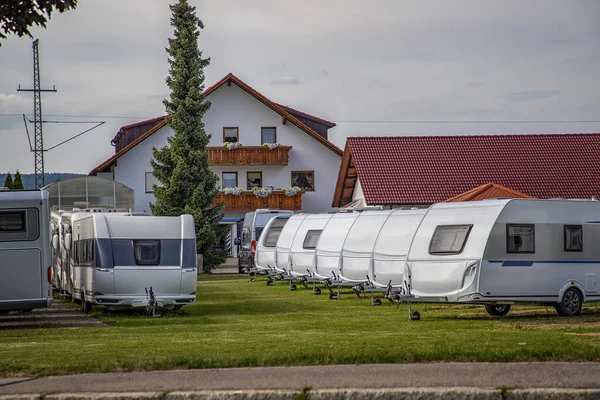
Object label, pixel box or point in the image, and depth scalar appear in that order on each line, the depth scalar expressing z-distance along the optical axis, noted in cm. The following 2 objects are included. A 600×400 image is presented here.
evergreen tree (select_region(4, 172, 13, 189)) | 7969
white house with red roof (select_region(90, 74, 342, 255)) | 6756
